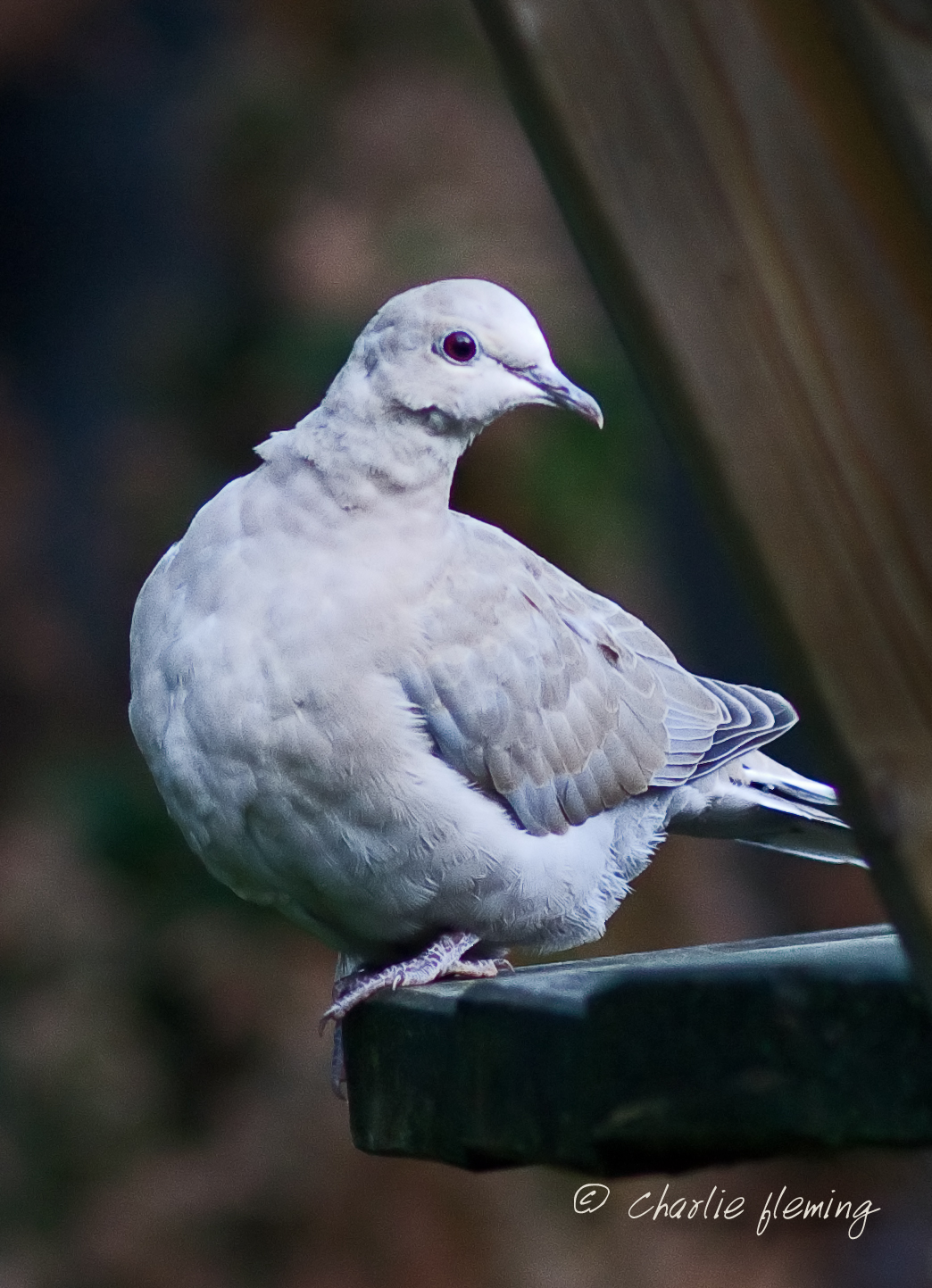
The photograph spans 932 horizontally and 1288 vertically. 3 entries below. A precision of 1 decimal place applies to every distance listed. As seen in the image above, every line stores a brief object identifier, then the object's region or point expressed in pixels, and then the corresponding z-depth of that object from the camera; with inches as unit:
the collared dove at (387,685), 122.3
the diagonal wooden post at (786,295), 104.7
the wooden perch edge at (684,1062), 118.1
